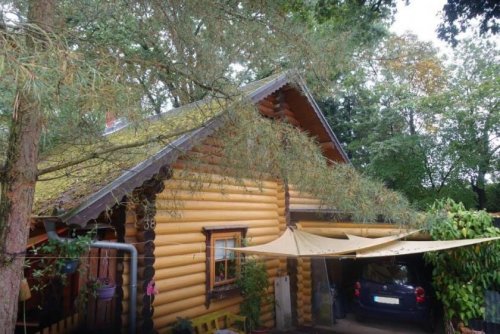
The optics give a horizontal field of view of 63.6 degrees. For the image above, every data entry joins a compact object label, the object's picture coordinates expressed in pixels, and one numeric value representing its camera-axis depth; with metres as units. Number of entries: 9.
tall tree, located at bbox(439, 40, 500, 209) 14.38
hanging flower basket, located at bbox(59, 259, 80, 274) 4.41
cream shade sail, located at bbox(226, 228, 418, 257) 6.45
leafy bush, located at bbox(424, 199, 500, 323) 6.70
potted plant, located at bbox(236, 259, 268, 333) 7.45
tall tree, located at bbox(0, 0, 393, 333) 2.38
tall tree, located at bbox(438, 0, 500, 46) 6.68
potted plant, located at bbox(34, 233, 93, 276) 4.29
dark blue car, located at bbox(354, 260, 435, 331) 8.05
